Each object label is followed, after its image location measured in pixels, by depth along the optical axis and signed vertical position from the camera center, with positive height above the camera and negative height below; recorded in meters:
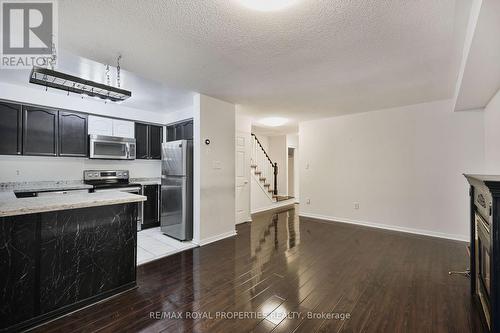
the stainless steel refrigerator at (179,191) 3.80 -0.42
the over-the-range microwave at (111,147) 4.18 +0.42
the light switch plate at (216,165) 4.01 +0.04
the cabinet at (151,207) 4.53 -0.84
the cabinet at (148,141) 4.89 +0.64
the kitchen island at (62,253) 1.70 -0.77
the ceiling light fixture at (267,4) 1.62 +1.24
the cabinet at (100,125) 4.21 +0.86
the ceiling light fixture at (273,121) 5.56 +1.23
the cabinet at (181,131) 4.29 +0.78
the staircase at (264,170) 6.81 -0.10
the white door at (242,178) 5.19 -0.26
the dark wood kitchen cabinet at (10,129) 3.31 +0.63
